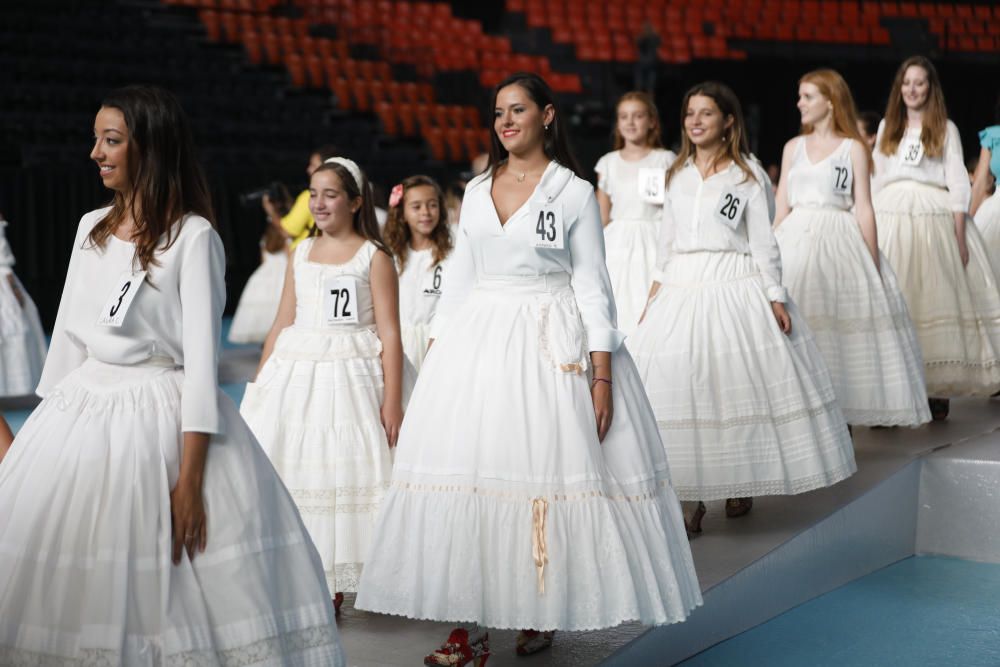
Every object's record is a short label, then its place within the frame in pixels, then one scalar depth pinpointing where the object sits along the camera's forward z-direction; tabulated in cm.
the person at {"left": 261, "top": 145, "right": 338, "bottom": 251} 724
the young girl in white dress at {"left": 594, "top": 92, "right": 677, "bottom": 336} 587
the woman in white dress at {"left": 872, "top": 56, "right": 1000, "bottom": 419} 558
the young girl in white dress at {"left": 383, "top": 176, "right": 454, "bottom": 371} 491
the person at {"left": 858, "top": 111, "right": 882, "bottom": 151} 714
